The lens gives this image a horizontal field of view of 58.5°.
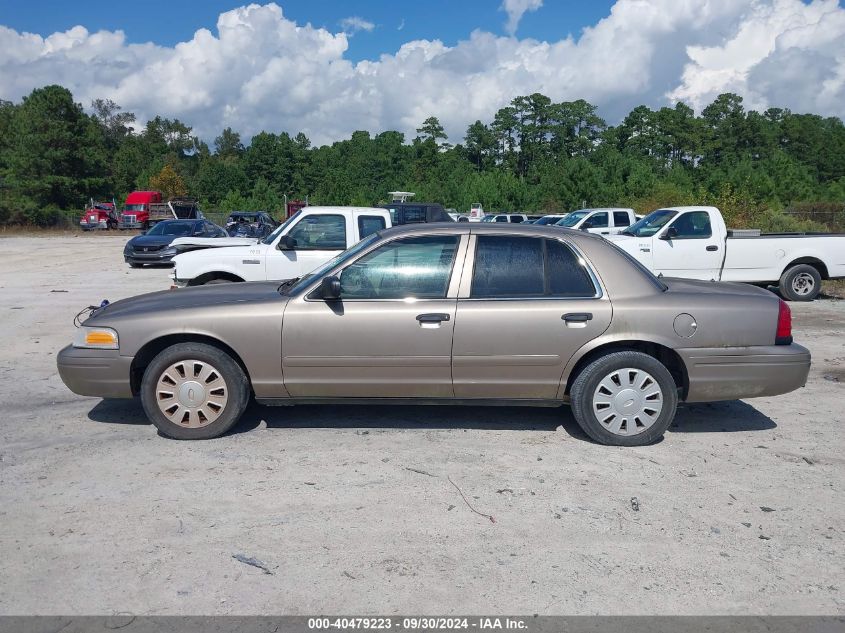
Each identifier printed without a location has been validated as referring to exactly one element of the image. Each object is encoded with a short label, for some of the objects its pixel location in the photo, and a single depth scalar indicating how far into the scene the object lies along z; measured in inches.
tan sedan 216.8
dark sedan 830.3
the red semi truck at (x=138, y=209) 1905.8
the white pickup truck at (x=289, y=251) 406.6
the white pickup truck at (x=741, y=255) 554.3
